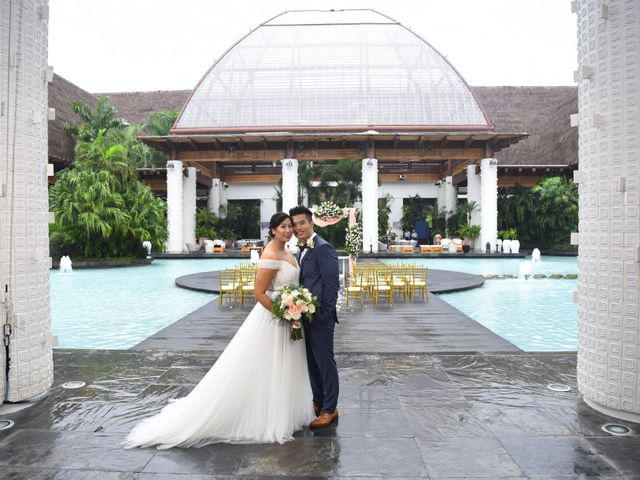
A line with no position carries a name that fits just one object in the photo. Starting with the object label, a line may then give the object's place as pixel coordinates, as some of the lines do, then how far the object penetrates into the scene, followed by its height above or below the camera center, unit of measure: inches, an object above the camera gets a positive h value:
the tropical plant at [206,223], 1279.5 +40.0
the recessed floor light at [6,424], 148.7 -58.2
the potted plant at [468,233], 1148.3 +13.5
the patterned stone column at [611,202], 148.9 +11.9
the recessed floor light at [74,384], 189.0 -57.8
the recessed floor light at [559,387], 183.2 -56.8
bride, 139.4 -45.0
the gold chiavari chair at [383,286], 410.9 -40.8
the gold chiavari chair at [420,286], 428.1 -42.5
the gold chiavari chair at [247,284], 406.9 -39.6
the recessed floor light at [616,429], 143.6 -57.3
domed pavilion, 1129.4 +302.2
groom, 145.9 -17.1
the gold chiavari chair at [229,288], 406.6 -42.5
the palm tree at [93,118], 1310.3 +326.8
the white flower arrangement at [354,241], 527.8 -3.0
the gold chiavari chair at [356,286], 402.9 -41.6
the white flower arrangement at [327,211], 532.7 +30.1
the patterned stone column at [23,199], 158.4 +12.8
